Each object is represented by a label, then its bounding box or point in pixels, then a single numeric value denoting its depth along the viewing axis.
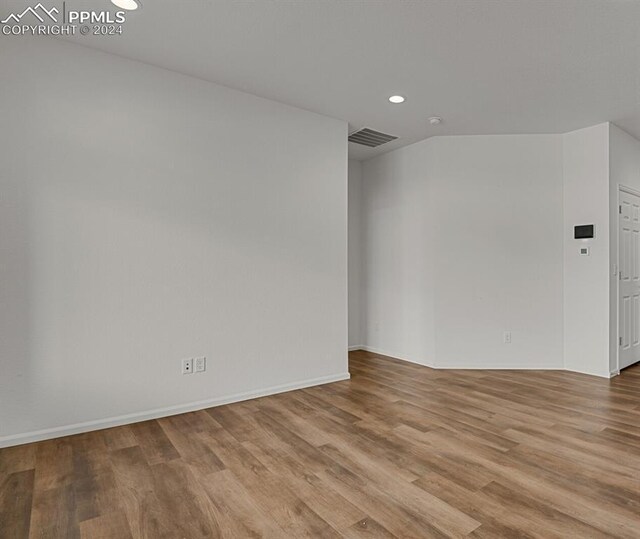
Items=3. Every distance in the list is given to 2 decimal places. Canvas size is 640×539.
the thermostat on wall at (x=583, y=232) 4.16
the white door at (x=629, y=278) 4.33
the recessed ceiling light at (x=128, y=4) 2.23
